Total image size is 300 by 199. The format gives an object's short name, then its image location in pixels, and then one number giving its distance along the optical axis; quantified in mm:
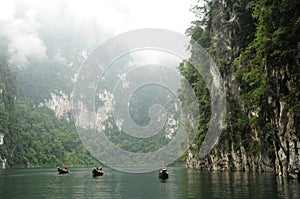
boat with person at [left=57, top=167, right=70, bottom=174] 42600
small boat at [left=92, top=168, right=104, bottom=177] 34156
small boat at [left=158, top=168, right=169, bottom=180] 27614
